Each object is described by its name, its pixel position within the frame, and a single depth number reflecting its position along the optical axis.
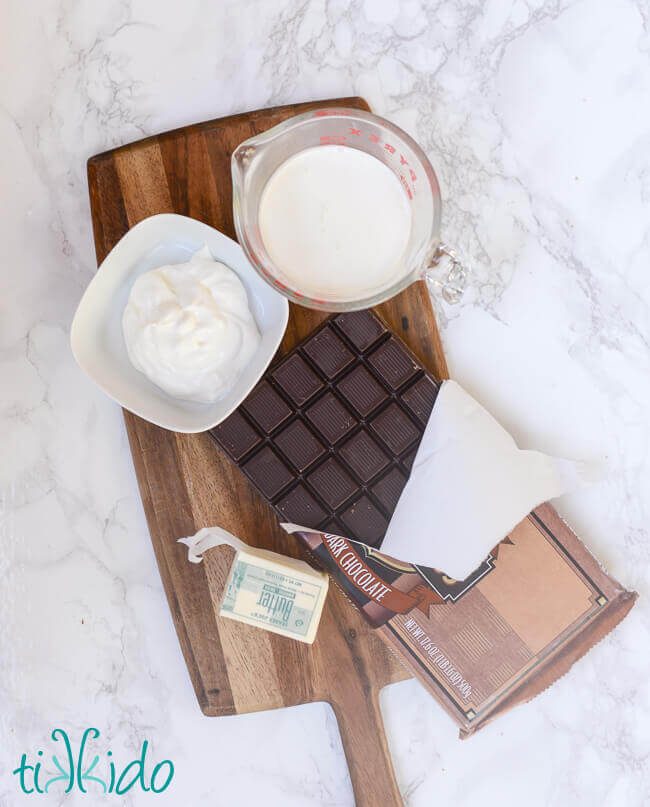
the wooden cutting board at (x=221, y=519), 0.92
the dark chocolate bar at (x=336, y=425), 0.92
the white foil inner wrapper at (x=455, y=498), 0.92
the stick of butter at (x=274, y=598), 0.91
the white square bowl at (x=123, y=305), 0.84
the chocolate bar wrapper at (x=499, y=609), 0.93
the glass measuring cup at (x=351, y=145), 0.79
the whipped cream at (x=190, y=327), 0.82
